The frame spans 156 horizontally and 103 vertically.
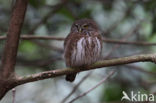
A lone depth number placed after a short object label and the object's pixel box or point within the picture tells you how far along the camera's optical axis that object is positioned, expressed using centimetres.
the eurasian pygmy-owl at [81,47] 643
